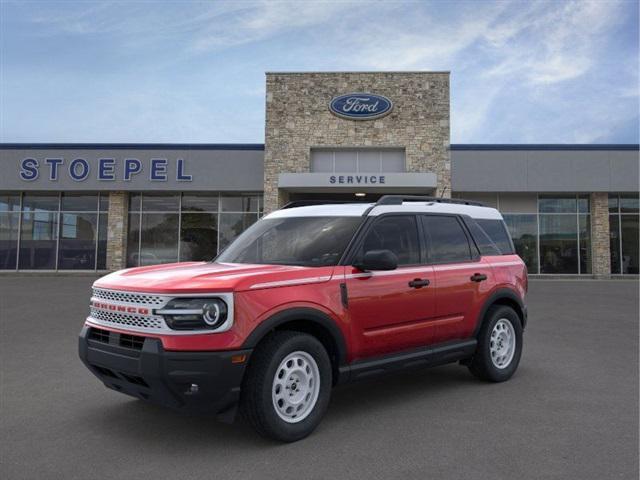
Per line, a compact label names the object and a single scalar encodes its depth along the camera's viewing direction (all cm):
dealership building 2380
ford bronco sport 373
